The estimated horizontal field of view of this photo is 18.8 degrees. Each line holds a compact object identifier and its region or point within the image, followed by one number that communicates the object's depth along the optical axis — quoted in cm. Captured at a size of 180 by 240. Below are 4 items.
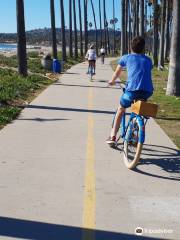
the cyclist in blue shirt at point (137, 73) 803
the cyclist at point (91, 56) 2628
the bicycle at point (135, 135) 752
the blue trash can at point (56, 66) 3145
